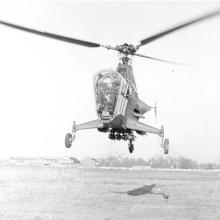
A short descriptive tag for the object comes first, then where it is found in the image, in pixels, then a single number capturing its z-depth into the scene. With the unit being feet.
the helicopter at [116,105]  62.18
